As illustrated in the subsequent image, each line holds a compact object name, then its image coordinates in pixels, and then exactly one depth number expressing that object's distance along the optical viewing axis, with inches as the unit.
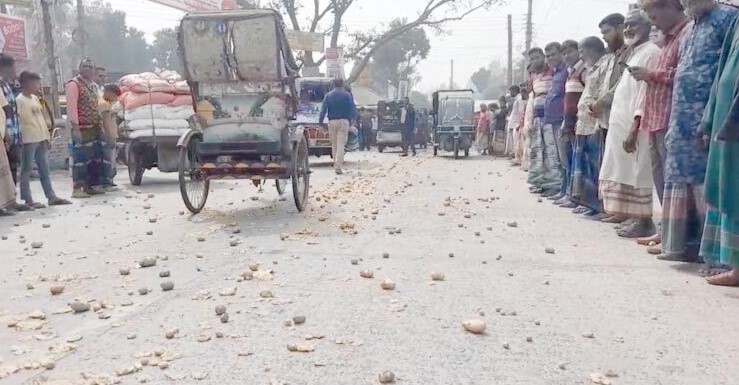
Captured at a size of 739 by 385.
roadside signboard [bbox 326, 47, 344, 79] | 1219.9
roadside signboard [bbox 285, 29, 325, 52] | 1278.3
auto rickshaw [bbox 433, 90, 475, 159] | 781.3
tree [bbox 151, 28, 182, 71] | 2301.9
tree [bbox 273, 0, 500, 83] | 1365.7
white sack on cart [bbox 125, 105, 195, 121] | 435.8
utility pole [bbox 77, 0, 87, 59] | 1041.5
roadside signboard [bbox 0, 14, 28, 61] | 778.2
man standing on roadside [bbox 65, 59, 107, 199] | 361.4
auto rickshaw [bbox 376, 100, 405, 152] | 1015.0
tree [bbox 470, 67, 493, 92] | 3887.8
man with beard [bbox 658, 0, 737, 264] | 177.8
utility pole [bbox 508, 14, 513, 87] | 1519.6
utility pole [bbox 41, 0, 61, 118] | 641.2
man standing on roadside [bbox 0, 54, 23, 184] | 313.3
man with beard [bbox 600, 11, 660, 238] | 221.6
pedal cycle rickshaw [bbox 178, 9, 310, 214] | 304.3
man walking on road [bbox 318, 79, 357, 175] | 499.2
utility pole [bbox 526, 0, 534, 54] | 1422.2
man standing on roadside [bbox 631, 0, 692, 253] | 199.6
